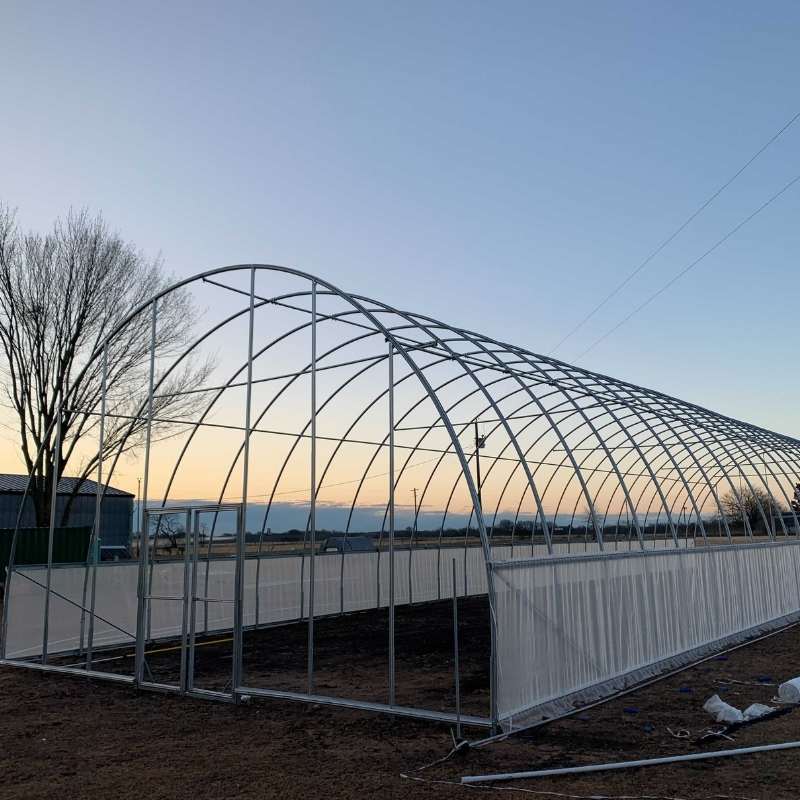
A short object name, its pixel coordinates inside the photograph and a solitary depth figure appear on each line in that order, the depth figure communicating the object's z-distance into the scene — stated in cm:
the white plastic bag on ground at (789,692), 1014
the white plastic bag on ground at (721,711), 922
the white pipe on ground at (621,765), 730
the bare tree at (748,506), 2243
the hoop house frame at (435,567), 1030
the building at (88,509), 5225
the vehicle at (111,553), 3514
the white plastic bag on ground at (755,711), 935
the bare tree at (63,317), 2433
